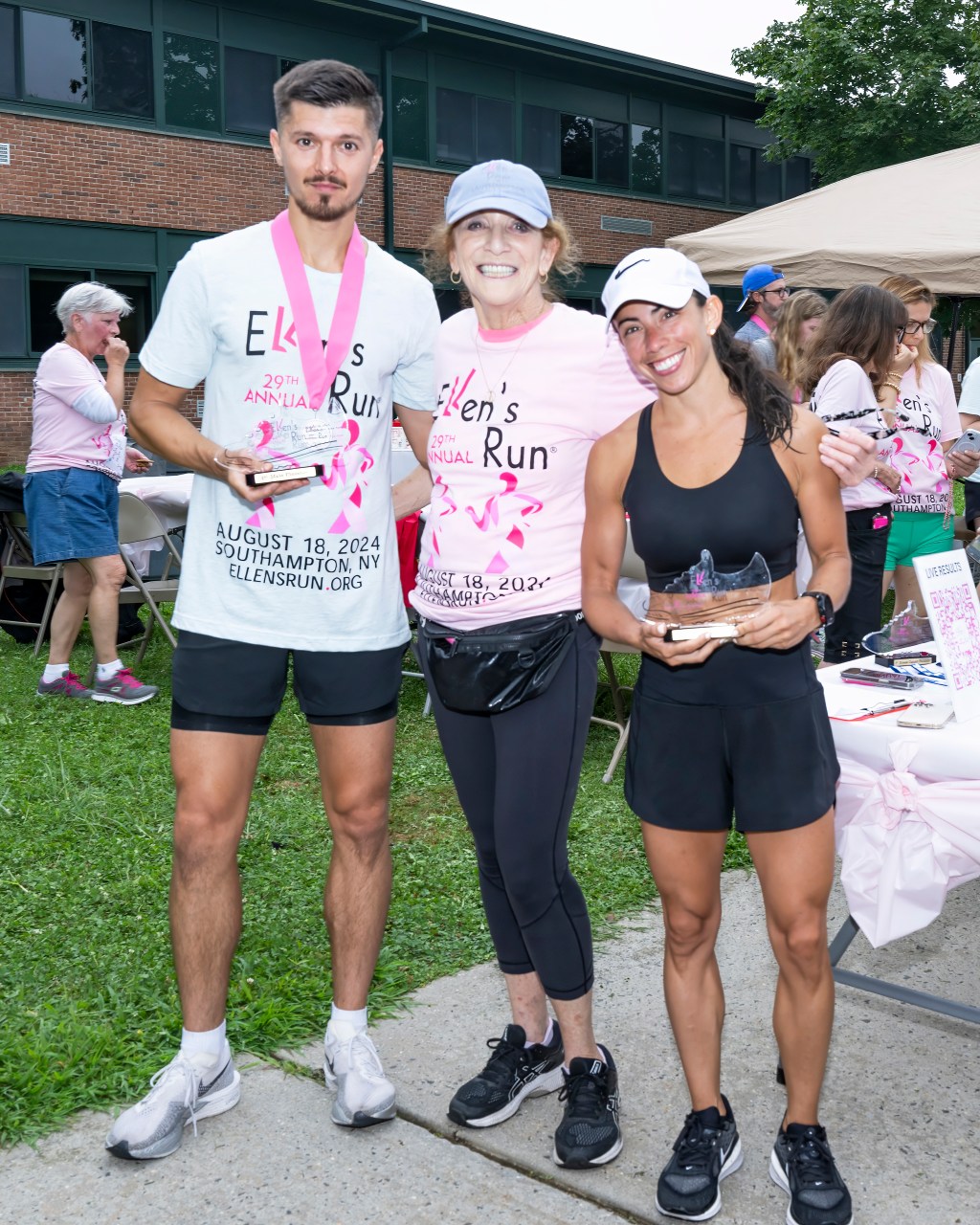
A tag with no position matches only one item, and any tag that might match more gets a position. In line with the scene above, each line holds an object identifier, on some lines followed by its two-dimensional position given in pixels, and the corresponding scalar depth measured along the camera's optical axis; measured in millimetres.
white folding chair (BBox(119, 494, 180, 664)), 7727
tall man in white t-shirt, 2730
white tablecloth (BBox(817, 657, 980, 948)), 2785
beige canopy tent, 7996
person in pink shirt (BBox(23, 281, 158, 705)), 6836
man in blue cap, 8117
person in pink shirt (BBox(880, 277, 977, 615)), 6219
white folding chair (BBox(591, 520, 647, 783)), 5090
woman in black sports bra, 2451
